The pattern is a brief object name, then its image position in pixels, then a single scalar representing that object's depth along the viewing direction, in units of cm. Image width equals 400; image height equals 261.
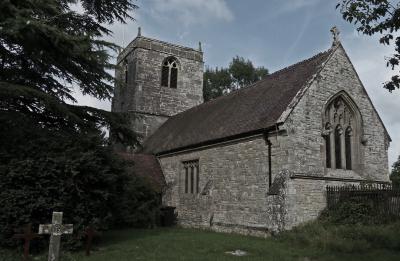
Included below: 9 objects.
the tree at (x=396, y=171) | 4195
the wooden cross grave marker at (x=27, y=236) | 924
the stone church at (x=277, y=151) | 1453
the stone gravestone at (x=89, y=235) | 1025
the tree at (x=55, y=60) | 1035
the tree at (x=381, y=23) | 688
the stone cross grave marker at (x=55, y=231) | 750
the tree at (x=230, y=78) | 4506
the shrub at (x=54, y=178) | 1034
